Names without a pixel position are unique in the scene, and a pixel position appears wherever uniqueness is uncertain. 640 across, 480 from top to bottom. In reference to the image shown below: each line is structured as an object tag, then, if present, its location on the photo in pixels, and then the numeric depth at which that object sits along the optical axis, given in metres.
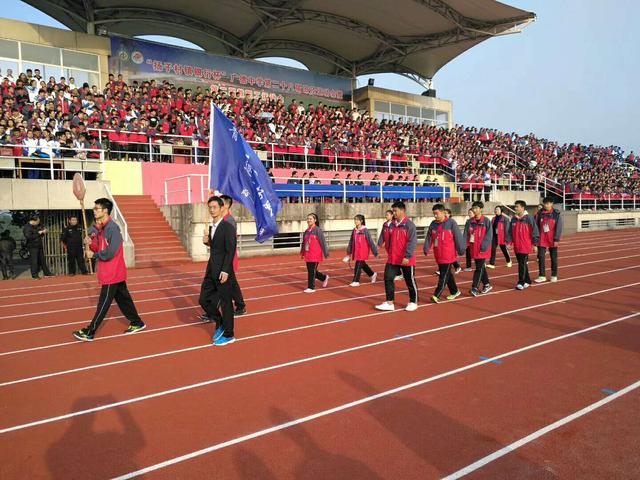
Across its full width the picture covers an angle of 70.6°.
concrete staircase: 13.85
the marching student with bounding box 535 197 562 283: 10.40
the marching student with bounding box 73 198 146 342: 6.12
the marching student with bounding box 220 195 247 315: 6.24
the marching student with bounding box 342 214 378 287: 10.60
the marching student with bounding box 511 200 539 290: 9.60
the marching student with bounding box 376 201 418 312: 7.52
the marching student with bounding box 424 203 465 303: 8.14
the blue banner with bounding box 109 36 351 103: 24.19
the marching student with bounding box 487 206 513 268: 12.29
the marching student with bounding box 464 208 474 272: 12.62
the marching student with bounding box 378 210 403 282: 9.83
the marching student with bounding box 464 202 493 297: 8.74
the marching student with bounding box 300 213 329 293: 9.68
